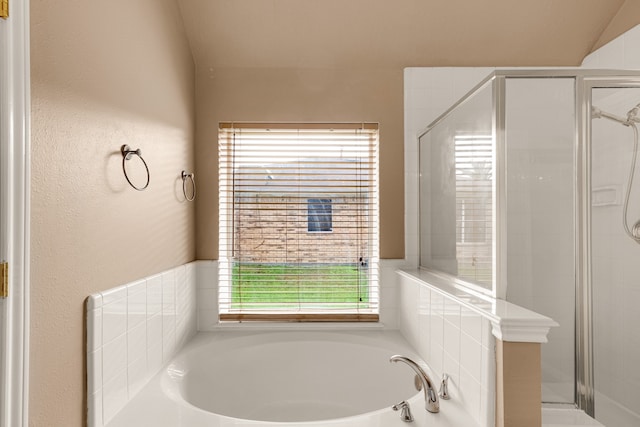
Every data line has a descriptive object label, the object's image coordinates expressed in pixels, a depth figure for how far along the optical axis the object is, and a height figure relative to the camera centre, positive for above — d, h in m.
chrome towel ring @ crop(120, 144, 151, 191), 1.55 +0.24
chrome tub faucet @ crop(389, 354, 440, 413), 1.44 -0.63
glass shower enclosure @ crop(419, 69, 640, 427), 1.60 +0.00
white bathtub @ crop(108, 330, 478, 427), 2.07 -0.86
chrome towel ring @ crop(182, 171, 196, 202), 2.31 +0.19
